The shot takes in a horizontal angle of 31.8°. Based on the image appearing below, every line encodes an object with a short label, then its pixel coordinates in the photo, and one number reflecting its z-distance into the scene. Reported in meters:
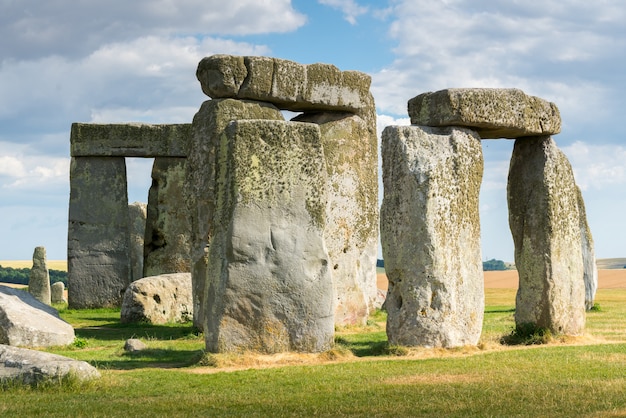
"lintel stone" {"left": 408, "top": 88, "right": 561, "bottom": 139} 14.58
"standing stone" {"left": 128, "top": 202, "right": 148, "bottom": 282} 29.22
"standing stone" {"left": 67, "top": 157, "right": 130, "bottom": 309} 25.36
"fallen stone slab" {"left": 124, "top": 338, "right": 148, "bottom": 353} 15.05
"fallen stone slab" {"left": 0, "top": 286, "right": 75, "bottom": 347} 15.52
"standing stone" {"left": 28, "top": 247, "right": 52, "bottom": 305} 30.17
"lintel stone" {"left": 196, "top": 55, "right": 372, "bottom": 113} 18.20
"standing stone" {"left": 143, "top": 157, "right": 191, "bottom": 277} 26.38
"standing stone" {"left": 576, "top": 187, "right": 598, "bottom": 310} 23.62
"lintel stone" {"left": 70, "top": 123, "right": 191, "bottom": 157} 25.39
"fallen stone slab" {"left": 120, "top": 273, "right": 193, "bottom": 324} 19.92
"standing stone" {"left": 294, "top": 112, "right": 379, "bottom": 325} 19.44
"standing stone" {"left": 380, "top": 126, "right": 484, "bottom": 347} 14.14
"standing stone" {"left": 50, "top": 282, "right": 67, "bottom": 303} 32.53
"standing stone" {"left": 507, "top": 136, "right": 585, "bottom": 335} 16.09
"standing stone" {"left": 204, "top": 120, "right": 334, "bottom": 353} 13.16
